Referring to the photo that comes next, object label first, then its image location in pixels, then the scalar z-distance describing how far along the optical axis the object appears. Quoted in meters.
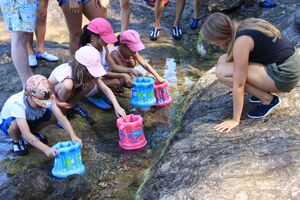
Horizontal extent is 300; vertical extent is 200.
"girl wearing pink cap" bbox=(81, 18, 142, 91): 3.88
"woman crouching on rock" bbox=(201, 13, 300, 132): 2.88
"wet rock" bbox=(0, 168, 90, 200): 2.93
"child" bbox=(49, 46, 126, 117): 3.54
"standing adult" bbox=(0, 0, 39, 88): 3.63
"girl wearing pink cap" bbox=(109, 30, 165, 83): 4.36
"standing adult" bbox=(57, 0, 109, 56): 3.99
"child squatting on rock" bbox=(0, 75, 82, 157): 3.15
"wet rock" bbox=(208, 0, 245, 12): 6.61
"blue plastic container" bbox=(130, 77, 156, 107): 4.16
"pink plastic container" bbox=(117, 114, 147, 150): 3.51
